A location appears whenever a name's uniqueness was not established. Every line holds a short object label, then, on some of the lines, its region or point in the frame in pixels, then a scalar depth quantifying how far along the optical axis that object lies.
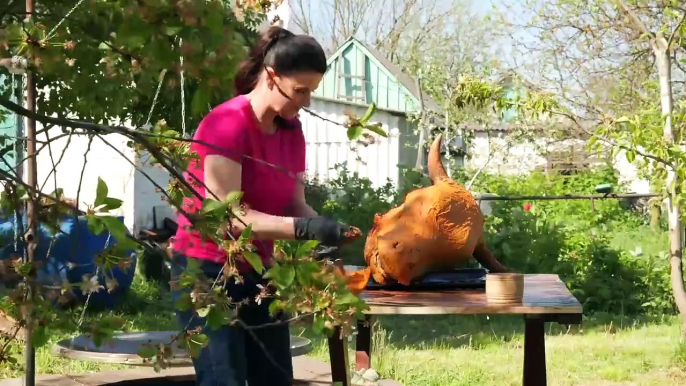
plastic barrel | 6.25
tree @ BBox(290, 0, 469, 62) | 21.75
